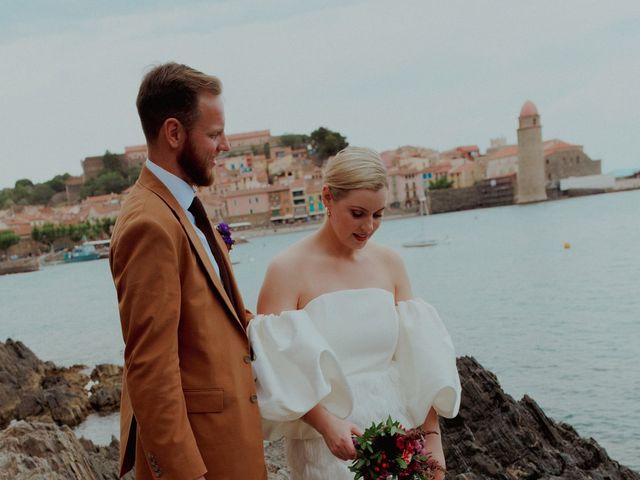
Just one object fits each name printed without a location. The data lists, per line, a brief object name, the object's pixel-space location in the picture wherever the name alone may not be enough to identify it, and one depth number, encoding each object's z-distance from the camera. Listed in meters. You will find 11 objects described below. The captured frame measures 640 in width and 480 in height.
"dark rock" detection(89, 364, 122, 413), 10.66
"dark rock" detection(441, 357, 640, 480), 4.10
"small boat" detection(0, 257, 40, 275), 74.06
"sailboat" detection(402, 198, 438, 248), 47.16
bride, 1.92
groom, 1.66
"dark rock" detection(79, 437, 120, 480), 4.15
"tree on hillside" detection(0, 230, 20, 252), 78.81
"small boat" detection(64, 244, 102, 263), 76.44
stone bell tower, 80.06
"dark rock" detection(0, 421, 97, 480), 3.21
